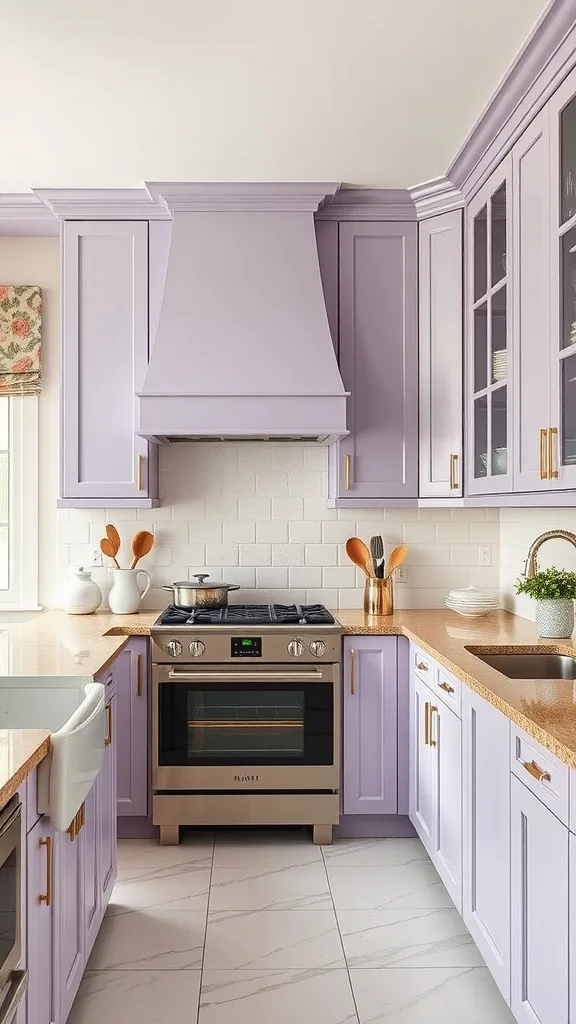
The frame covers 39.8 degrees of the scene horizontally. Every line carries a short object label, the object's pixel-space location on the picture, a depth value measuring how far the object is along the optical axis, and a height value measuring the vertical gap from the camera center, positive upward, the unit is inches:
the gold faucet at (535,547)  101.9 -3.9
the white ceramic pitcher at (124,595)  143.3 -14.0
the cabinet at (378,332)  139.6 +32.4
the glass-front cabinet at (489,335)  109.3 +27.1
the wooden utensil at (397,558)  145.6 -7.6
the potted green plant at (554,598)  110.0 -11.3
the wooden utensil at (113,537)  146.5 -3.7
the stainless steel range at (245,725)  127.6 -33.5
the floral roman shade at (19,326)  148.9 +35.8
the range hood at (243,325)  130.1 +32.0
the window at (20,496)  150.9 +4.0
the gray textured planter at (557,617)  110.5 -14.0
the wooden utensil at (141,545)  146.9 -5.2
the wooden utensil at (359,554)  147.0 -6.9
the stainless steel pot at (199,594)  139.8 -13.7
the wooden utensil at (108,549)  144.9 -5.8
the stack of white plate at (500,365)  109.7 +21.4
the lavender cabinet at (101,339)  138.0 +30.9
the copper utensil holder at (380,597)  143.3 -14.6
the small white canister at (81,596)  141.6 -14.0
